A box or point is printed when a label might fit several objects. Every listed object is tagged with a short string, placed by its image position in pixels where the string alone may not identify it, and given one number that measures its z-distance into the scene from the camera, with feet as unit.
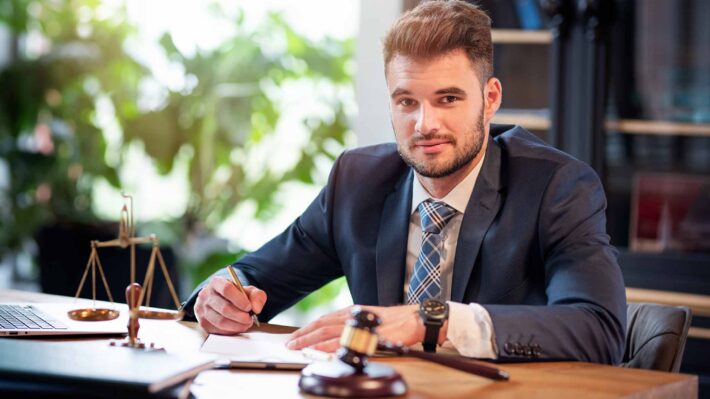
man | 6.07
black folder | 5.09
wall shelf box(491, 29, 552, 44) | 10.95
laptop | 6.27
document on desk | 5.75
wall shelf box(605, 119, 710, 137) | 10.65
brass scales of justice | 5.98
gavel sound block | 5.28
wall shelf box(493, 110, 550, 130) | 10.91
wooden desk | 5.41
